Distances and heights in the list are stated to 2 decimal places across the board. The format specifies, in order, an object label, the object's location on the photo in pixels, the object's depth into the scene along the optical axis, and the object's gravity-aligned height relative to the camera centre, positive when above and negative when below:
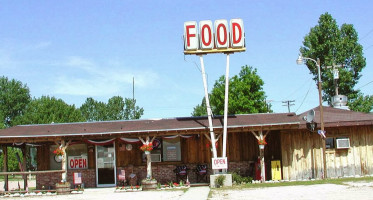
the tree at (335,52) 39.22 +7.64
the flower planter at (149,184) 20.17 -1.62
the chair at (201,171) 22.28 -1.21
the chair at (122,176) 22.08 -1.34
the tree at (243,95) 51.59 +5.61
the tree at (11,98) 73.44 +8.27
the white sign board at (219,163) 20.08 -0.76
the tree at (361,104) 39.58 +3.16
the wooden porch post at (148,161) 20.89 -0.64
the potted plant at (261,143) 20.73 +0.05
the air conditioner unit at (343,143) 21.95 -0.05
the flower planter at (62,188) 20.41 -1.71
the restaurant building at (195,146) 21.28 -0.02
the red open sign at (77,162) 23.38 -0.67
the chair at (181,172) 22.31 -1.24
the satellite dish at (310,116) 20.81 +1.19
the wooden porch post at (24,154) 23.92 -0.21
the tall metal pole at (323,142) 21.08 +0.02
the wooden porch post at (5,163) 22.27 -0.61
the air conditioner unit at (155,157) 23.02 -0.51
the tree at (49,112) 59.84 +4.81
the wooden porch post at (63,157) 21.19 -0.36
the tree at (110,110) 84.31 +6.94
